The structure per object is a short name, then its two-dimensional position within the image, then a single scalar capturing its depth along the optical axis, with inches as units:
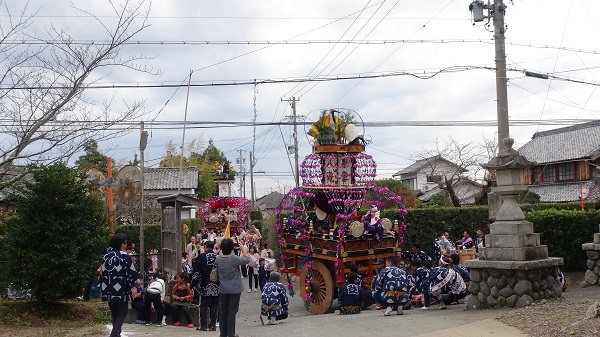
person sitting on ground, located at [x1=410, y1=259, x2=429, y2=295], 544.1
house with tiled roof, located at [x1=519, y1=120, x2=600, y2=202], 1478.8
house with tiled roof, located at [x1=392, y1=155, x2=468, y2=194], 2279.8
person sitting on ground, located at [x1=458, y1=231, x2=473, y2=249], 757.9
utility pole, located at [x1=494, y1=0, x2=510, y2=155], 659.4
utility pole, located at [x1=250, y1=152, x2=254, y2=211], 2244.7
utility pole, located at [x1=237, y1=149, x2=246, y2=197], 2696.9
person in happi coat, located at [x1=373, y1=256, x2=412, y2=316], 492.1
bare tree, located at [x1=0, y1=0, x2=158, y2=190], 426.6
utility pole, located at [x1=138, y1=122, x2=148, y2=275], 589.0
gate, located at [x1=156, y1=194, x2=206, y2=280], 549.6
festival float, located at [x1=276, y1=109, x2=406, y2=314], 576.4
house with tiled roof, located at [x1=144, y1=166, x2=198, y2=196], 1843.0
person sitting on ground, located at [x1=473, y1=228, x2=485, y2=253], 662.5
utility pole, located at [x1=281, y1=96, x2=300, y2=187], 1565.2
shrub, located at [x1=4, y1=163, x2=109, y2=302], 488.2
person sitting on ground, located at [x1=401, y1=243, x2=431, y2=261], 621.6
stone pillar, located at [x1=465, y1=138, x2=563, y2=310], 443.2
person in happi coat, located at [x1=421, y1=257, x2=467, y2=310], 510.6
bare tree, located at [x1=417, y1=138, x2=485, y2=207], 1194.5
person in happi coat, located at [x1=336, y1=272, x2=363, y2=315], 532.7
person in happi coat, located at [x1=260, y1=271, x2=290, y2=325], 504.4
